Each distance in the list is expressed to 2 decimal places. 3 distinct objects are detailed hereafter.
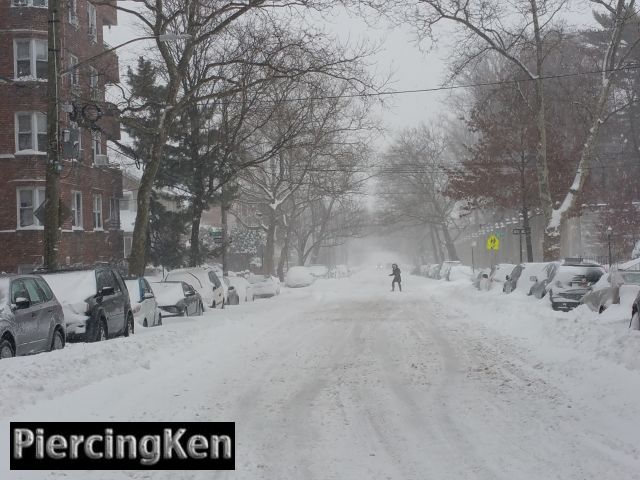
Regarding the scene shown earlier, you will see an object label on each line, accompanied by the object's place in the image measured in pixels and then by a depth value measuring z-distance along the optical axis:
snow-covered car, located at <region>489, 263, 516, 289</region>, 32.91
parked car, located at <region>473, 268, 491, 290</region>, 36.25
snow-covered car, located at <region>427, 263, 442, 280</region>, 64.56
